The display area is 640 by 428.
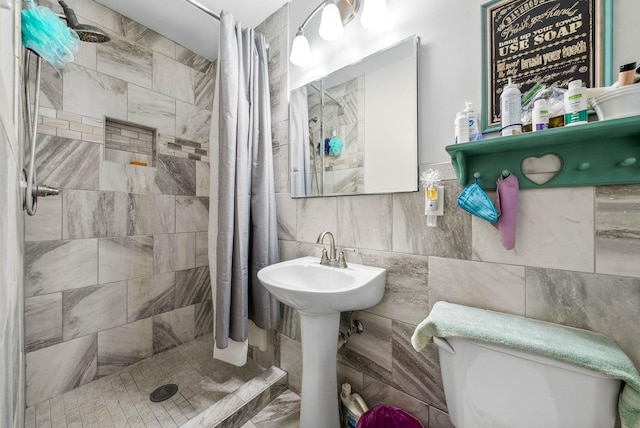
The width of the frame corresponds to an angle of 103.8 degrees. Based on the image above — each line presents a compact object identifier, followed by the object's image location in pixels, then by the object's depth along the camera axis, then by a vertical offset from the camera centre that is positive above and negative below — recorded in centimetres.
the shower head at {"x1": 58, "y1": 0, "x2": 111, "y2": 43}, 103 +80
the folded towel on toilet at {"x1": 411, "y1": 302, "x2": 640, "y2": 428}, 59 -35
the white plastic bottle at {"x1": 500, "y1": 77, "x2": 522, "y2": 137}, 81 +34
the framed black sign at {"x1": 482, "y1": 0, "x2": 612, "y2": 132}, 76 +56
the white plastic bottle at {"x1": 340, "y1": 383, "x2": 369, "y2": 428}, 118 -93
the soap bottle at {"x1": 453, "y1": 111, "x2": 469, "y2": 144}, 88 +30
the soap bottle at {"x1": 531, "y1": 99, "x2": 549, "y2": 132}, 76 +30
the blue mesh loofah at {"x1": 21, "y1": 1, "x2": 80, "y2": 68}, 78 +59
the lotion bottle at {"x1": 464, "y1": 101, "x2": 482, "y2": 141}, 90 +32
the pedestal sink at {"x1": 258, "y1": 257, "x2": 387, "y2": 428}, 103 -53
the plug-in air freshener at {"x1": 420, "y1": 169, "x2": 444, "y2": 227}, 100 +7
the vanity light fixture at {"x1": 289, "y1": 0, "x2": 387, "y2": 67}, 114 +96
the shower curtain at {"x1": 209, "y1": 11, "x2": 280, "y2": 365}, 138 +10
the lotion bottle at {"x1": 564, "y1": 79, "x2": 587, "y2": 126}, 70 +31
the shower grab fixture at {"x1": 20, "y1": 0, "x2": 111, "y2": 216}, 93 +41
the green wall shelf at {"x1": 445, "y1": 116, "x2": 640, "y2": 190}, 70 +19
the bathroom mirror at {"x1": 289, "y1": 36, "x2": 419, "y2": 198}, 112 +45
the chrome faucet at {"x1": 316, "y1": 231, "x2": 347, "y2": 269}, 125 -23
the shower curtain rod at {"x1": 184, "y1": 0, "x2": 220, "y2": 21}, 132 +112
